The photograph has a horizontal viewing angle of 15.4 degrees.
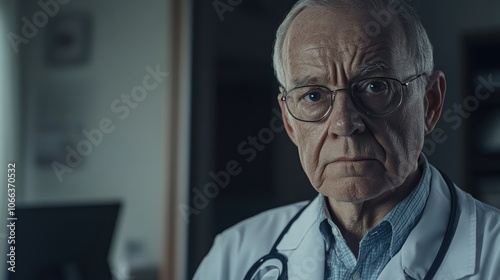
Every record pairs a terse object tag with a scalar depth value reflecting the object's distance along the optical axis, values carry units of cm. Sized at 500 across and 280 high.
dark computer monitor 222
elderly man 186
